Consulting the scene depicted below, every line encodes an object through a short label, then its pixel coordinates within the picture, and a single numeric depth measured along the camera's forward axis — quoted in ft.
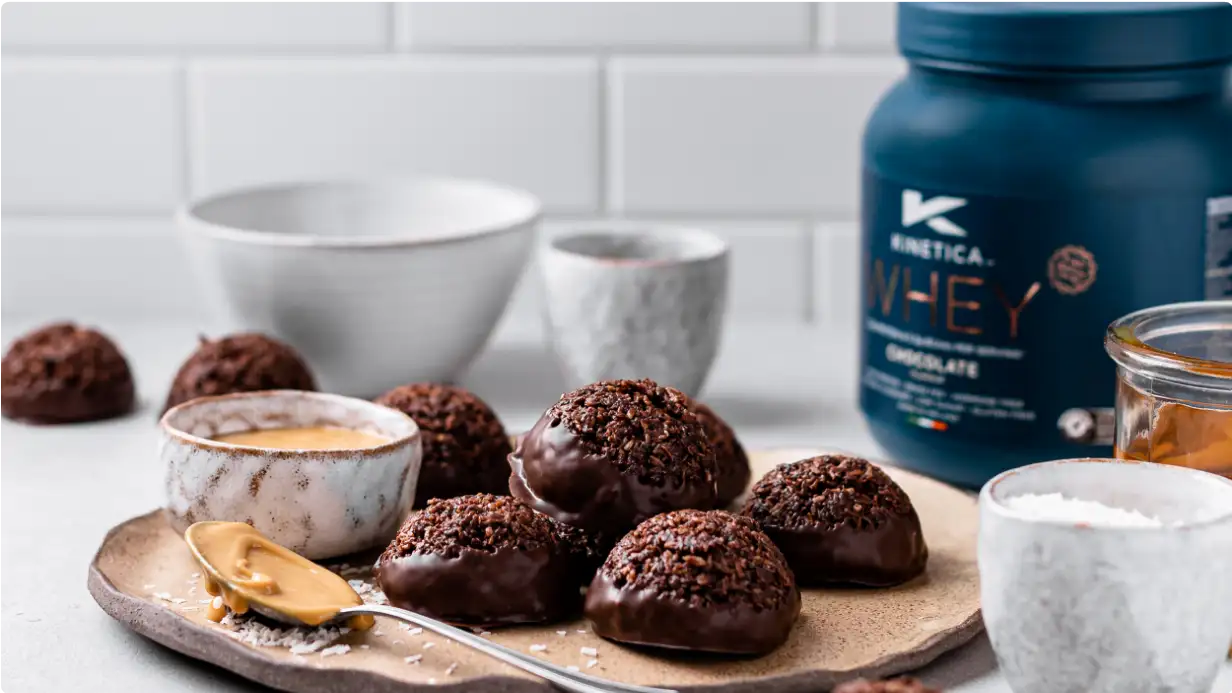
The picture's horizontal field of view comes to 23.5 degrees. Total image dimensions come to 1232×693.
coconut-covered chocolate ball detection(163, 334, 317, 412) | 3.50
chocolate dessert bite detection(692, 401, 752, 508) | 3.27
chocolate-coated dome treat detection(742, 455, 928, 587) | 3.06
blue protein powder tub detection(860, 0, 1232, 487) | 3.18
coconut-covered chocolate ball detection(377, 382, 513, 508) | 3.25
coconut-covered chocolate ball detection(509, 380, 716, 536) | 3.02
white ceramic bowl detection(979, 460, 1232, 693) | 2.73
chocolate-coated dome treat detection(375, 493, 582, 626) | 2.97
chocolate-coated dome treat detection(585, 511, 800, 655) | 2.89
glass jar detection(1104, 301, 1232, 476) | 2.97
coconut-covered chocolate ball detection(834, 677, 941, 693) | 2.68
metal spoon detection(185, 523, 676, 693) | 2.85
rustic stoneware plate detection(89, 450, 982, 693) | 2.87
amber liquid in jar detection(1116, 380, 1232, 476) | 2.97
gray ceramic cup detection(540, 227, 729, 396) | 3.61
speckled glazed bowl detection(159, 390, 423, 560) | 3.11
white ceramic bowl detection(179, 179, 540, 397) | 3.63
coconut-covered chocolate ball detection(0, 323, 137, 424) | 3.66
